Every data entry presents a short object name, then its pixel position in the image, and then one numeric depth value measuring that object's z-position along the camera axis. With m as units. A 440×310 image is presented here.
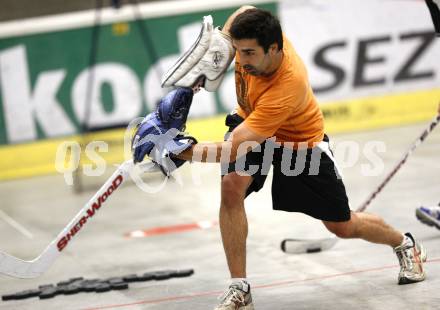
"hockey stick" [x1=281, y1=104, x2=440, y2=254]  12.47
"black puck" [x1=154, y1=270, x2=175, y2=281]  11.74
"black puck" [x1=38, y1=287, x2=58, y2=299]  11.23
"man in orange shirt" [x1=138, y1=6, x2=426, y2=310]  9.10
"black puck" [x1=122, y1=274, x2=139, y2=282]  11.72
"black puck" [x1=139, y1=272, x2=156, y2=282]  11.73
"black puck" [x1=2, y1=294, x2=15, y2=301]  11.36
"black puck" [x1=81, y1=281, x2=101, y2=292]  11.41
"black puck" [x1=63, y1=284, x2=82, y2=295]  11.36
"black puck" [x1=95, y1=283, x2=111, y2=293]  11.34
